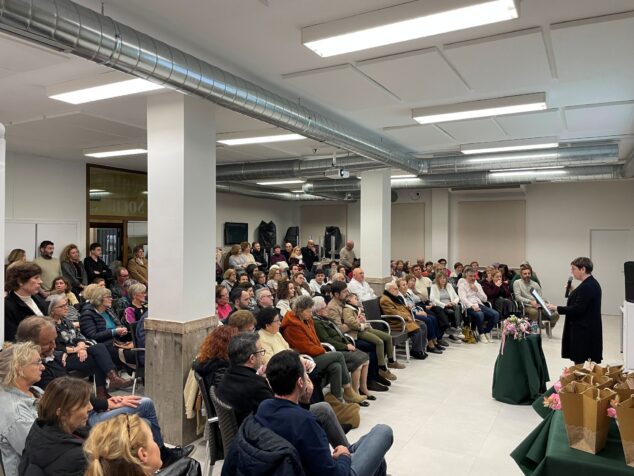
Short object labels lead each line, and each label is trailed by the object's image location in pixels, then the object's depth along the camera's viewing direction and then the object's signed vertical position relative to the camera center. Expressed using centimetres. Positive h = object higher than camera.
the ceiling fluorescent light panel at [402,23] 252 +125
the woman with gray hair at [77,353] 400 -102
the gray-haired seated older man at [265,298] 484 -63
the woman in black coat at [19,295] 361 -46
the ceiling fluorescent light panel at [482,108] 439 +129
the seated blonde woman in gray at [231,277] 665 -58
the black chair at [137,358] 420 -110
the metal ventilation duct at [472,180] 843 +117
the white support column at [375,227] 774 +18
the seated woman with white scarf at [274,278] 693 -62
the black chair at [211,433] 289 -122
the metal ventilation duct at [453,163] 688 +122
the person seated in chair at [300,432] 196 -83
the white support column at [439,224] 1176 +35
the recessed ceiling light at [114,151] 697 +133
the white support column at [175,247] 379 -8
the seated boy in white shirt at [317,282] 732 -73
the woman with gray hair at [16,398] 216 -79
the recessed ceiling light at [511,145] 663 +138
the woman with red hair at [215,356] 300 -79
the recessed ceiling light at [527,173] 876 +125
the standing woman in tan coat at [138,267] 778 -50
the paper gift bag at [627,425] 181 -73
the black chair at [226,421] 269 -106
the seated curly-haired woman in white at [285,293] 540 -67
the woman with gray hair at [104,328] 450 -90
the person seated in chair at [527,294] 746 -91
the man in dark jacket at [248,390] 266 -88
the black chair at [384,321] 573 -104
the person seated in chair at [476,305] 717 -104
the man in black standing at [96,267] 764 -51
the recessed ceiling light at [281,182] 1039 +128
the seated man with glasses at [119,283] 717 -73
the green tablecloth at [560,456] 186 -91
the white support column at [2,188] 260 +28
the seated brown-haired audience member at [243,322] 359 -65
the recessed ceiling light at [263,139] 569 +123
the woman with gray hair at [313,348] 416 -100
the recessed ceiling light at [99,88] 362 +122
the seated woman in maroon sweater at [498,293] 759 -92
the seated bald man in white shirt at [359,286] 646 -68
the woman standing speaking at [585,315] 409 -67
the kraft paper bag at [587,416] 193 -75
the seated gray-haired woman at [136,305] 474 -71
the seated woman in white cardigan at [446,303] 713 -100
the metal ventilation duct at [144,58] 219 +105
